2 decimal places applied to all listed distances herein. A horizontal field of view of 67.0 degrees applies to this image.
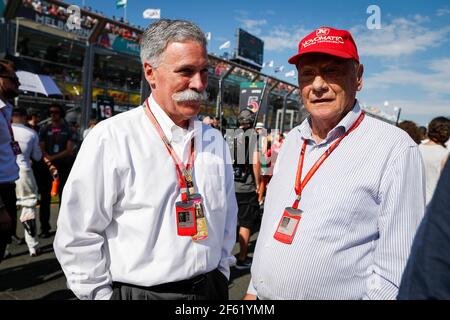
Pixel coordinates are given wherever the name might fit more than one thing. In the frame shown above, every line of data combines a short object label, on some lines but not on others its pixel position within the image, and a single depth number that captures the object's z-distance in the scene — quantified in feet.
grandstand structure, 24.18
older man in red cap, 4.08
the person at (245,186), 14.28
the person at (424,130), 24.61
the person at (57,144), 17.62
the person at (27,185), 13.42
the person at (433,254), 1.90
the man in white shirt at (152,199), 4.86
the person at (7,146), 9.87
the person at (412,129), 16.52
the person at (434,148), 12.32
